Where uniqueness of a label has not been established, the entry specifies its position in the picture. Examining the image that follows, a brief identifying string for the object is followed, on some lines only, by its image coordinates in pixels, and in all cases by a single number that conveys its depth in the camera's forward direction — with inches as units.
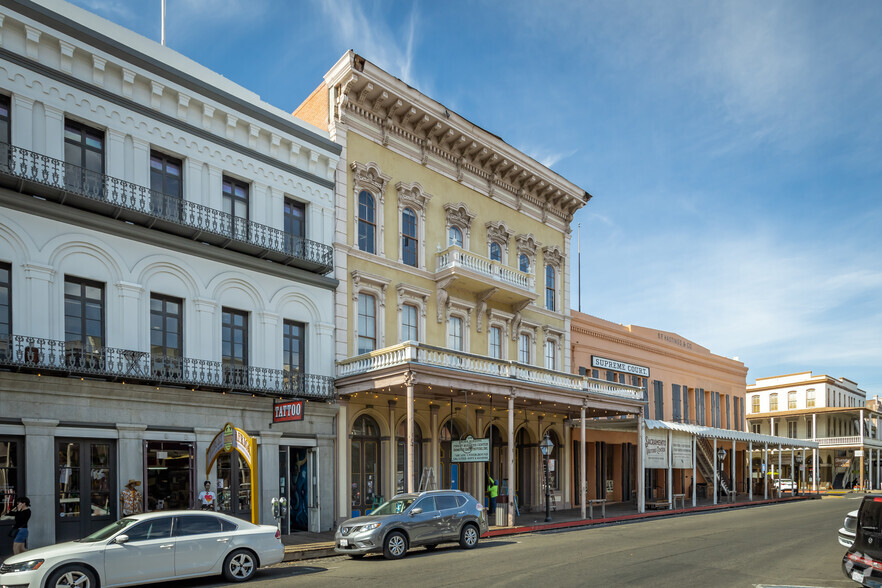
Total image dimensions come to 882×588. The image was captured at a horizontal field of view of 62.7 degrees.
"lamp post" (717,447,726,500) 1560.9
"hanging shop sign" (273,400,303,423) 733.3
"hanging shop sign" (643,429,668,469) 1213.7
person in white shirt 701.9
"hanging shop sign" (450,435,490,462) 869.2
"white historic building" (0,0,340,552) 633.0
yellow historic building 905.5
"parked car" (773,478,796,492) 2201.9
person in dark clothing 559.2
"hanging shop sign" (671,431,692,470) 1280.8
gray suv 625.0
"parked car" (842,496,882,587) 427.2
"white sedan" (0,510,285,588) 433.4
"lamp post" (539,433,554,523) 984.7
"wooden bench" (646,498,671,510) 1229.7
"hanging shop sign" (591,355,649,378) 1360.7
